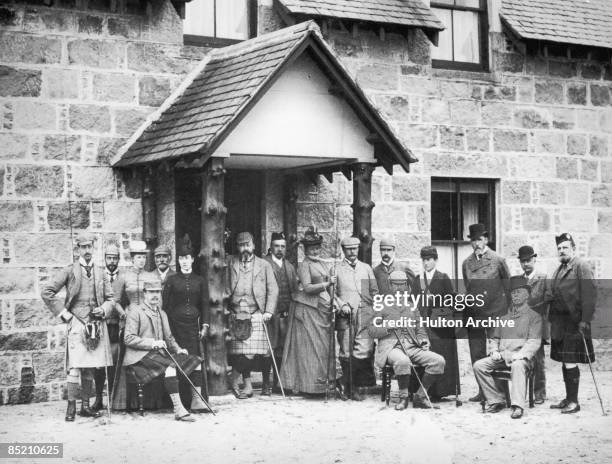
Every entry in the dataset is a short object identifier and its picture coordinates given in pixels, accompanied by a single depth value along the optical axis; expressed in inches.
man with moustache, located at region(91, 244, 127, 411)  395.9
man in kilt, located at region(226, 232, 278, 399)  433.4
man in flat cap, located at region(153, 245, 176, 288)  414.9
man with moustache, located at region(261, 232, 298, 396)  450.6
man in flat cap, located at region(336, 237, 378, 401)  438.6
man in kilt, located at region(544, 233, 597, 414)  404.8
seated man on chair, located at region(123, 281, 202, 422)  384.2
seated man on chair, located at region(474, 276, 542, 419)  406.6
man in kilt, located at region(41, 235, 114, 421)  381.7
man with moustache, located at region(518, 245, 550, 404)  415.8
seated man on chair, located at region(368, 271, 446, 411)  413.7
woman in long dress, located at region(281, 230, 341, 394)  438.3
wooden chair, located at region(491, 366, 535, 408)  407.2
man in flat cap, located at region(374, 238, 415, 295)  450.0
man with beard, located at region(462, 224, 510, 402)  452.1
